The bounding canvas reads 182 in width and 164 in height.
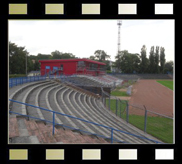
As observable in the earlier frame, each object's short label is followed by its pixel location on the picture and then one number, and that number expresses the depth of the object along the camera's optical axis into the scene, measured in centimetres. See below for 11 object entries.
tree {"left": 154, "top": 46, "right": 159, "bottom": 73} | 7006
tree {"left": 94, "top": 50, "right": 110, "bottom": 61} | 8600
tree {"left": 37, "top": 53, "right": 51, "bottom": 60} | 7417
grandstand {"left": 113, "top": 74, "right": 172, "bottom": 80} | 6295
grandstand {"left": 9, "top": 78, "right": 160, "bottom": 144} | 549
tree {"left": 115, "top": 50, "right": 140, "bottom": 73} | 7224
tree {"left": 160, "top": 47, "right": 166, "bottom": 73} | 7128
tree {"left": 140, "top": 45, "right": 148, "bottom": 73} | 7206
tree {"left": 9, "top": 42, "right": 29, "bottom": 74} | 3972
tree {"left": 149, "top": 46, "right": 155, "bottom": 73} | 7056
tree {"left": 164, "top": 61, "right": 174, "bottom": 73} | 7301
